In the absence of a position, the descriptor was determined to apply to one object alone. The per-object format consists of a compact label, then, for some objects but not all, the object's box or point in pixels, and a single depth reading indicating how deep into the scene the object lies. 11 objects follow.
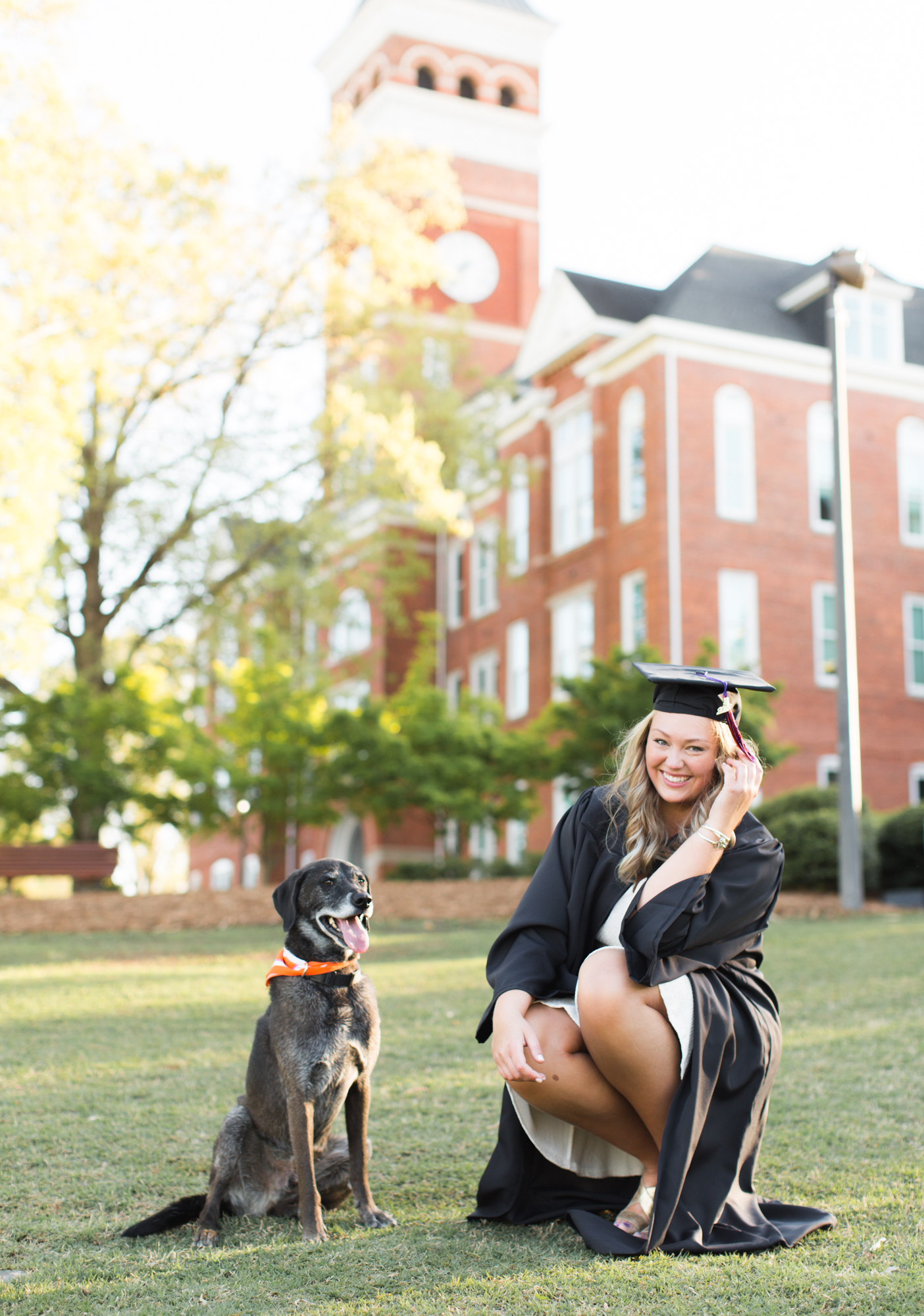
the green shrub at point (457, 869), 22.09
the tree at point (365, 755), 19.91
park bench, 18.62
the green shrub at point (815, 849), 16.22
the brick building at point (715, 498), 26.33
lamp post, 14.58
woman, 3.71
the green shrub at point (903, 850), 16.33
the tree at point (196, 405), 19.23
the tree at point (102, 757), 19.97
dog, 3.99
